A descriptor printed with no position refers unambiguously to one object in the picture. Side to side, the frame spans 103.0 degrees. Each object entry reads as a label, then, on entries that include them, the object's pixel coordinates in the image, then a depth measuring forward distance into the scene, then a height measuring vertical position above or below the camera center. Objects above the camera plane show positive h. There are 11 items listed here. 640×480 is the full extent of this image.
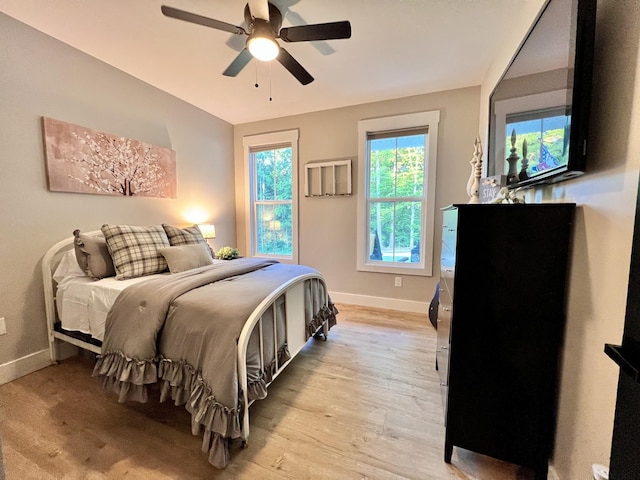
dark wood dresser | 1.05 -0.47
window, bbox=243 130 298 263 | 3.70 +0.37
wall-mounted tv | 0.88 +0.53
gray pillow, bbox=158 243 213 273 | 2.16 -0.35
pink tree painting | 2.06 +0.51
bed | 1.23 -0.61
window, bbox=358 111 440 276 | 3.03 +0.33
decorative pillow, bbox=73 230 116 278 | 1.97 -0.31
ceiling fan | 1.51 +1.18
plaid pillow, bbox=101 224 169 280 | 2.00 -0.27
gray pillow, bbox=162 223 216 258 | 2.52 -0.19
